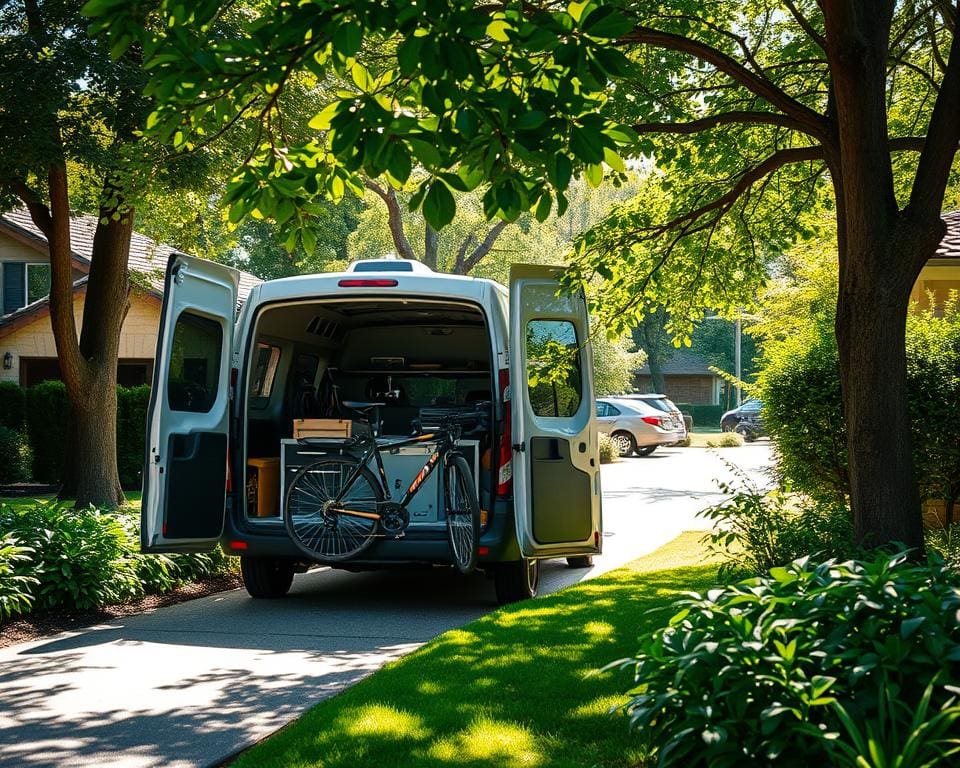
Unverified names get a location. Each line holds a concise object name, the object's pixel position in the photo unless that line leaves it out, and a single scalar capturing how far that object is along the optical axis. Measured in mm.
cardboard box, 10336
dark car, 46375
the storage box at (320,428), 10391
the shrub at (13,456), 21969
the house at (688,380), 76250
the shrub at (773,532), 7832
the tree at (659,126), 4621
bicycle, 9523
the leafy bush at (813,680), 4031
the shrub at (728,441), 41000
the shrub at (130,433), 22031
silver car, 35625
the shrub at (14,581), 9047
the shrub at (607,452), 33303
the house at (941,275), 18500
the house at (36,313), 28000
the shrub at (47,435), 22422
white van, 9188
